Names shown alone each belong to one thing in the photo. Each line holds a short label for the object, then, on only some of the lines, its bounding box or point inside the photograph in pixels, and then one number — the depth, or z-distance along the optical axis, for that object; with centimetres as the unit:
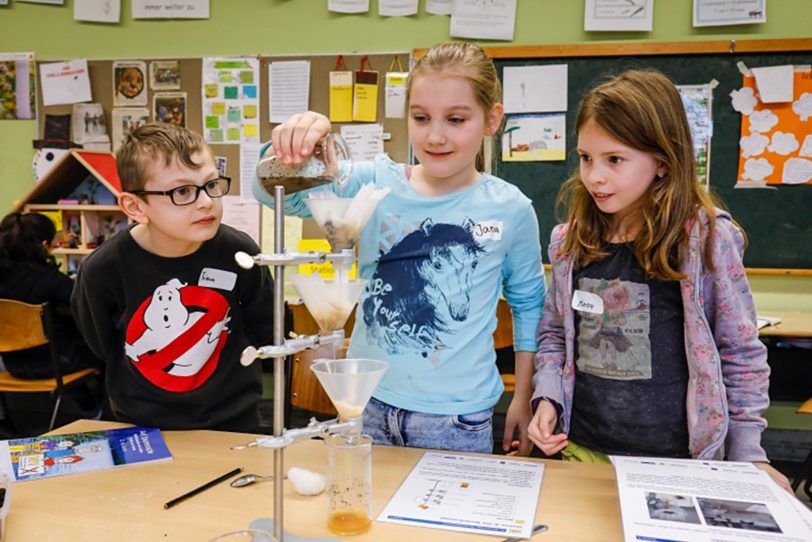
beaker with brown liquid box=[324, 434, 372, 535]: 98
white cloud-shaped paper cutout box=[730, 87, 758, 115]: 336
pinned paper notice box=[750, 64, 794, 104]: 330
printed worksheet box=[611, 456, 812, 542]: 91
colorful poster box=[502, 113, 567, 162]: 354
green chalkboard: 337
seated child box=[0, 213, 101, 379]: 323
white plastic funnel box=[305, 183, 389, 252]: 97
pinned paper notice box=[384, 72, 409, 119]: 361
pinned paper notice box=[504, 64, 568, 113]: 350
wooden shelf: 353
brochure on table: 123
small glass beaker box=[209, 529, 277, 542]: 81
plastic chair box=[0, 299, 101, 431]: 298
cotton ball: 111
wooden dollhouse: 347
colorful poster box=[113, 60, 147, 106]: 389
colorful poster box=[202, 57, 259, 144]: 379
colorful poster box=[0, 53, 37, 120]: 397
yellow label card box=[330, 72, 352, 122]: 369
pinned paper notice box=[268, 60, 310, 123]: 374
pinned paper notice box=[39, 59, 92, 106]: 392
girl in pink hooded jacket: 129
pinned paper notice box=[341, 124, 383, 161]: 370
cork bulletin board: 369
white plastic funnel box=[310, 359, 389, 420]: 90
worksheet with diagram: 100
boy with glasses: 147
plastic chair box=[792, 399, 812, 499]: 270
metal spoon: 114
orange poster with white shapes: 332
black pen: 107
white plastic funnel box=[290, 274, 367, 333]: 91
